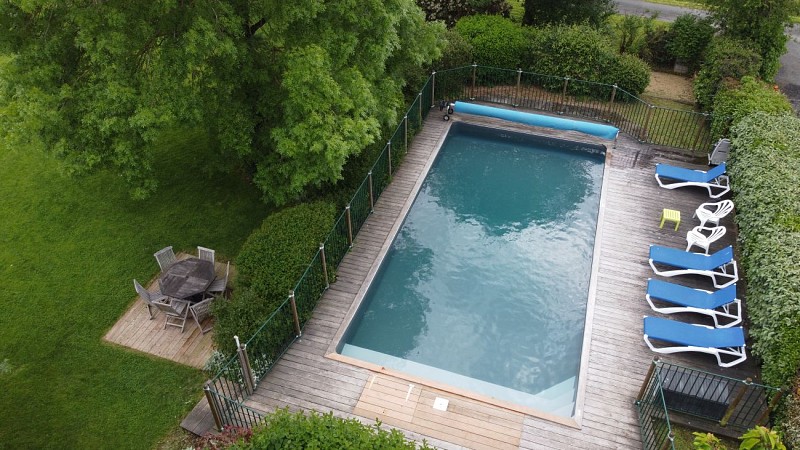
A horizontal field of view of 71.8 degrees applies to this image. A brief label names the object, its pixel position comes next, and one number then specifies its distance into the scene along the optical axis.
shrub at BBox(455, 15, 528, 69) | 18.28
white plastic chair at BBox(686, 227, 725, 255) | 11.90
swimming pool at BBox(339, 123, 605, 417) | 10.56
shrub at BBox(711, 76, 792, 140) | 14.10
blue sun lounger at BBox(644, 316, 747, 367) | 9.74
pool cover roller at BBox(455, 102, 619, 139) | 15.98
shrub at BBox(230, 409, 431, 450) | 6.82
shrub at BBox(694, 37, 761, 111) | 16.38
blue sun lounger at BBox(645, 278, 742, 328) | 10.48
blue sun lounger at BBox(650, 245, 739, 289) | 11.29
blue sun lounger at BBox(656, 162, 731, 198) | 13.66
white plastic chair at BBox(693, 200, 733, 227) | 12.48
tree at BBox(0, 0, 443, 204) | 9.54
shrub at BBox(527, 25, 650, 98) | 17.33
